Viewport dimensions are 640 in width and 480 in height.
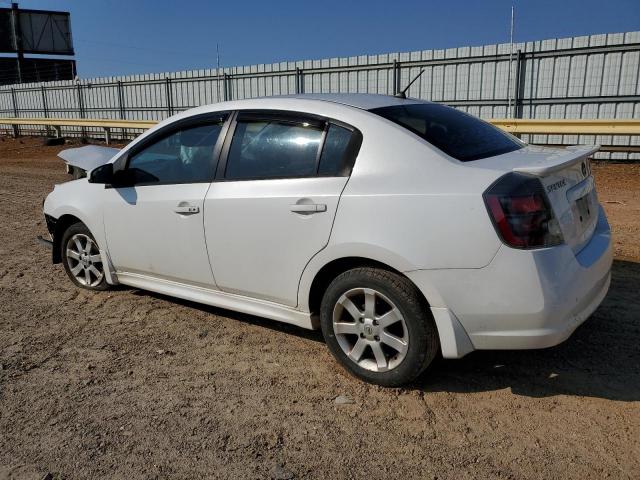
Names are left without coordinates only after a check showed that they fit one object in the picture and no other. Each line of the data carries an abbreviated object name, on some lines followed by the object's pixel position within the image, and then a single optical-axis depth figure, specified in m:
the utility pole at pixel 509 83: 14.07
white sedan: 2.90
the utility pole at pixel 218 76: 20.95
